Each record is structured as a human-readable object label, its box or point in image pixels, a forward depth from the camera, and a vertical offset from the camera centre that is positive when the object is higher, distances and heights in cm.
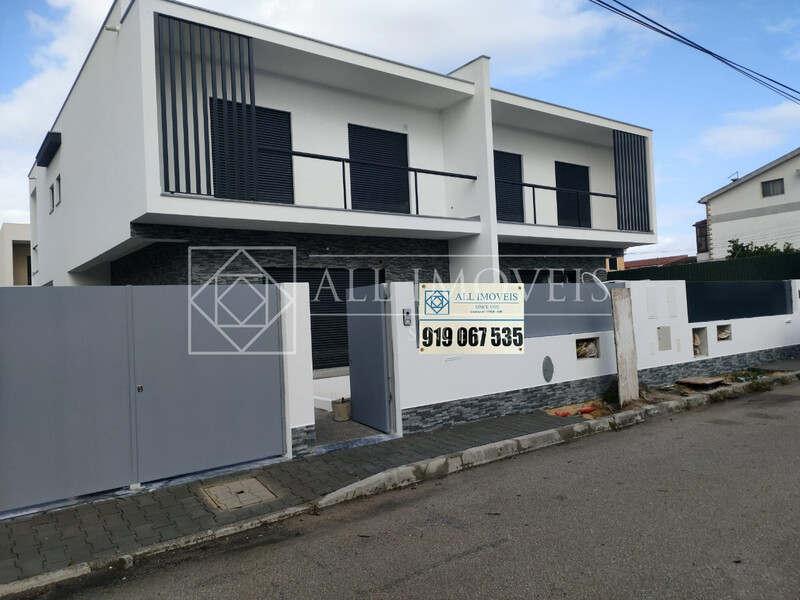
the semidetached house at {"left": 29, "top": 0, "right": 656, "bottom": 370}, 895 +326
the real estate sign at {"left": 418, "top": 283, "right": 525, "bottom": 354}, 782 -1
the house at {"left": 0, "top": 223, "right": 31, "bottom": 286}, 2706 +464
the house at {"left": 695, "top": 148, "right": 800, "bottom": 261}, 3014 +556
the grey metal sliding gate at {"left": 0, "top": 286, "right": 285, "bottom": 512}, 516 -66
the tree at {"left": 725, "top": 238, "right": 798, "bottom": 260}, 2345 +239
